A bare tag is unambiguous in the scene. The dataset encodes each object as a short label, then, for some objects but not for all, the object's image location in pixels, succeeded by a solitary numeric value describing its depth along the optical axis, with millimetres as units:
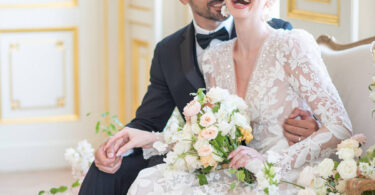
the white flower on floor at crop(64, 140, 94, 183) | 3201
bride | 2298
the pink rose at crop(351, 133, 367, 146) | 2186
